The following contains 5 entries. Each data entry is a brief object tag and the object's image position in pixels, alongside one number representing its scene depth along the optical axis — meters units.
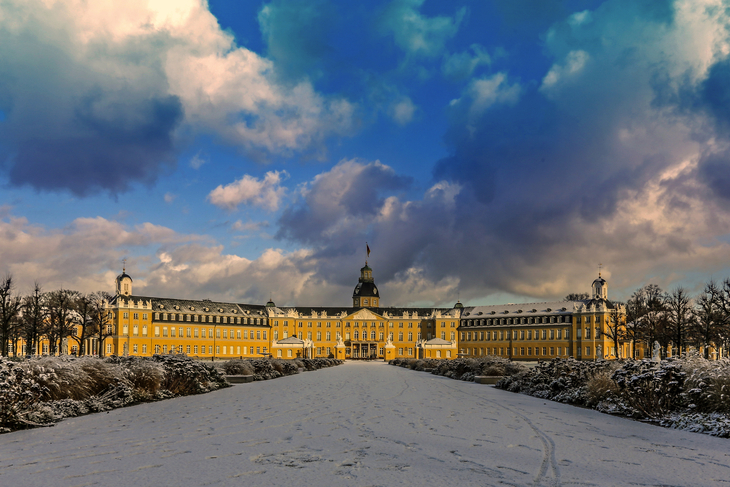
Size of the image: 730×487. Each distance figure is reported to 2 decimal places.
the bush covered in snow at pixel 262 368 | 30.69
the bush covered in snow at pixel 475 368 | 30.53
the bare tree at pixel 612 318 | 94.38
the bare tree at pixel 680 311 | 54.88
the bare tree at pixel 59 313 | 59.71
